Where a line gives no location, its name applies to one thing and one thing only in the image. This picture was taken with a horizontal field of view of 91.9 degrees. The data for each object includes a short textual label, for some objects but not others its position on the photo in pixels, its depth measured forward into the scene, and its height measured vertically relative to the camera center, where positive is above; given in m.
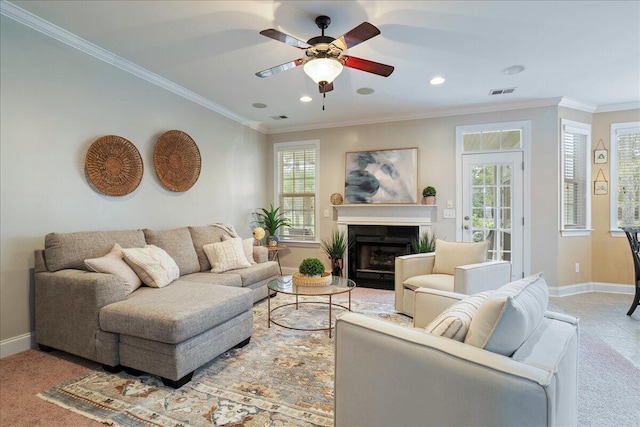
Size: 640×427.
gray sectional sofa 1.97 -0.72
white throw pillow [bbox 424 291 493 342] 1.20 -0.44
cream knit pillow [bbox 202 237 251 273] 3.53 -0.51
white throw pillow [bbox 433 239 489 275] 3.25 -0.46
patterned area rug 1.70 -1.13
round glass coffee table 2.74 -0.71
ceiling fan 2.24 +1.22
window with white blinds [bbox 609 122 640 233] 4.33 +0.52
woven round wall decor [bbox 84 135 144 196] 2.95 +0.47
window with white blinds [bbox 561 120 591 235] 4.38 +0.45
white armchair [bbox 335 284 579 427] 0.93 -0.56
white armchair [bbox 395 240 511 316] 2.83 -0.61
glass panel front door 4.38 +0.12
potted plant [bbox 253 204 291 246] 5.30 -0.15
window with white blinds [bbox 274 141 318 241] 5.49 +0.47
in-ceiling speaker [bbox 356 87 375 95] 3.80 +1.53
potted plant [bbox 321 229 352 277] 4.95 -0.61
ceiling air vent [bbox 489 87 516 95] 3.86 +1.53
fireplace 4.77 -0.35
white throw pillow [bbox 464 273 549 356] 1.08 -0.40
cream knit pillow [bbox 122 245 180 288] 2.65 -0.47
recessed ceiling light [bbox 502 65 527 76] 3.25 +1.52
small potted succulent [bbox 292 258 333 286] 2.96 -0.62
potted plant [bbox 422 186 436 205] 4.64 +0.25
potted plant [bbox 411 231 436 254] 4.50 -0.46
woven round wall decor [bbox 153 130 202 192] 3.65 +0.65
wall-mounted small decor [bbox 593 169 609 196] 4.42 +0.38
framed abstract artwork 4.82 +0.58
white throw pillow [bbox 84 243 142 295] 2.39 -0.43
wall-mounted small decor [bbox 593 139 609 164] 4.43 +0.83
